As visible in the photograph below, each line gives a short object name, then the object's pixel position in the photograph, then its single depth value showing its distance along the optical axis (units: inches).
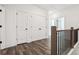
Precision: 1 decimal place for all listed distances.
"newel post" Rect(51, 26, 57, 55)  50.2
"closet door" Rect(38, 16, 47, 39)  91.4
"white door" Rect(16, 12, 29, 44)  82.5
